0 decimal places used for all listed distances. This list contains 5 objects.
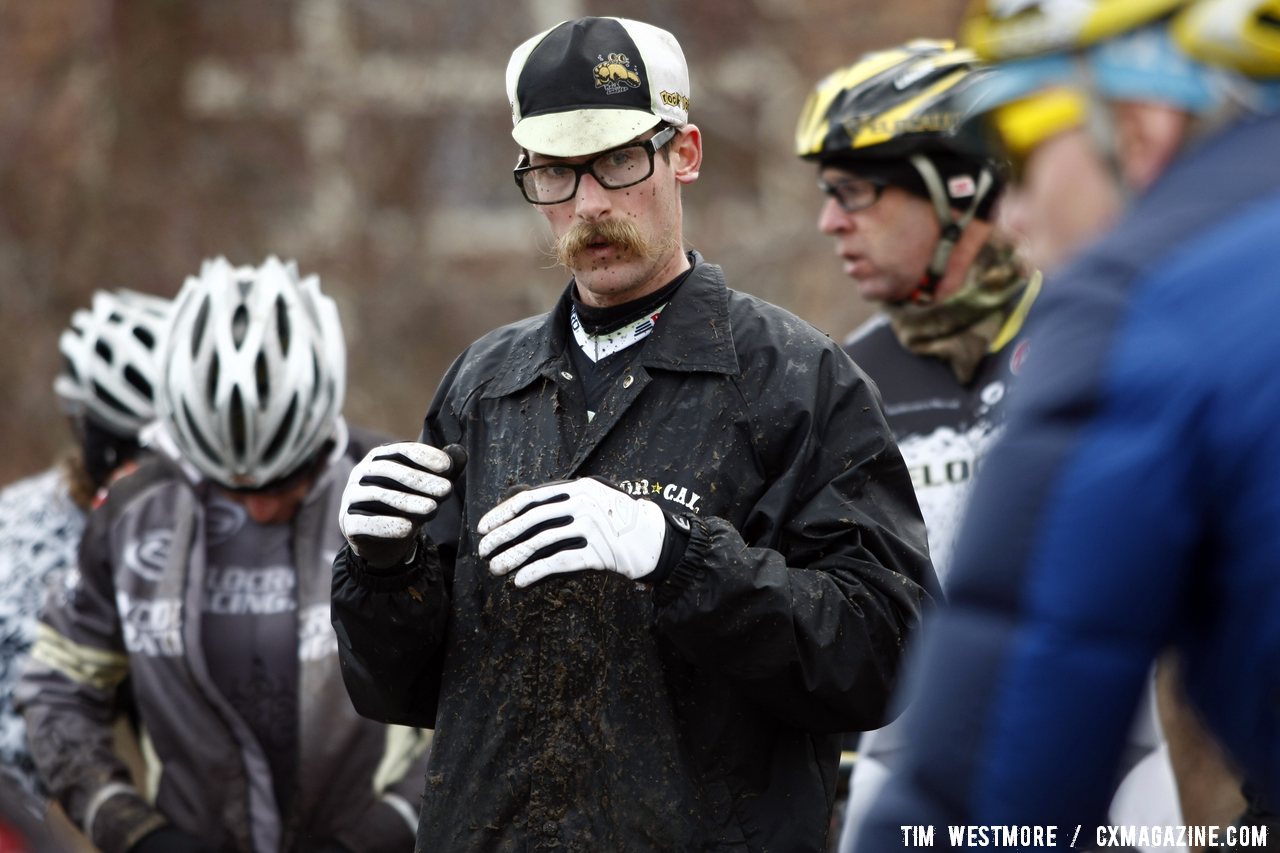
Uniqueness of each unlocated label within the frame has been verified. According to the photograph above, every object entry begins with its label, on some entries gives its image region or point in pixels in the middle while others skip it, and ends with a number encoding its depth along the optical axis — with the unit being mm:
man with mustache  6617
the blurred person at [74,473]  12187
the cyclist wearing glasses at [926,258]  10437
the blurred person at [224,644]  10242
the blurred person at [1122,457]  3855
